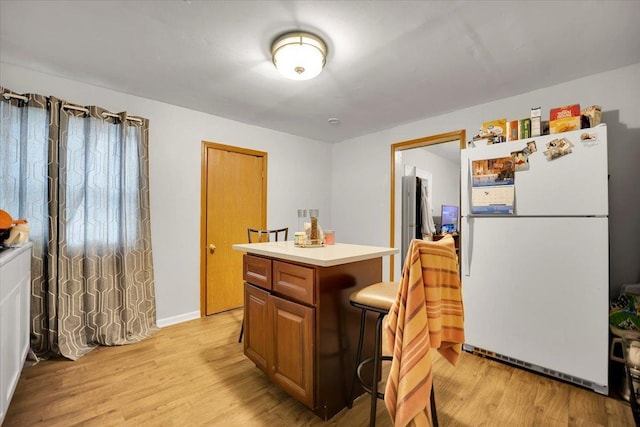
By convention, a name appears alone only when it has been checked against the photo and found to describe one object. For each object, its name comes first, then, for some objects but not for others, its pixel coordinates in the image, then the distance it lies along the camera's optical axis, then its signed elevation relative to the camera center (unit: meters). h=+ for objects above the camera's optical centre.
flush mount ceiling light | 1.89 +1.11
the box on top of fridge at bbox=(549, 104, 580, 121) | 2.08 +0.76
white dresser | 1.38 -0.58
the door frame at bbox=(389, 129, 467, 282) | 3.47 +0.84
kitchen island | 1.57 -0.62
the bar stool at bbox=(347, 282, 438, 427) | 1.40 -0.48
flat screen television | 5.72 -0.10
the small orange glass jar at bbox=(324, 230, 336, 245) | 2.24 -0.19
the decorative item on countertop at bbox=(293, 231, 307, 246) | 2.05 -0.17
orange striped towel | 1.16 -0.47
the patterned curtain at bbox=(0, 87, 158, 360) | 2.28 -0.02
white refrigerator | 1.91 -0.35
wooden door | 3.39 -0.02
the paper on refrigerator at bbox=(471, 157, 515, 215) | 2.24 +0.23
